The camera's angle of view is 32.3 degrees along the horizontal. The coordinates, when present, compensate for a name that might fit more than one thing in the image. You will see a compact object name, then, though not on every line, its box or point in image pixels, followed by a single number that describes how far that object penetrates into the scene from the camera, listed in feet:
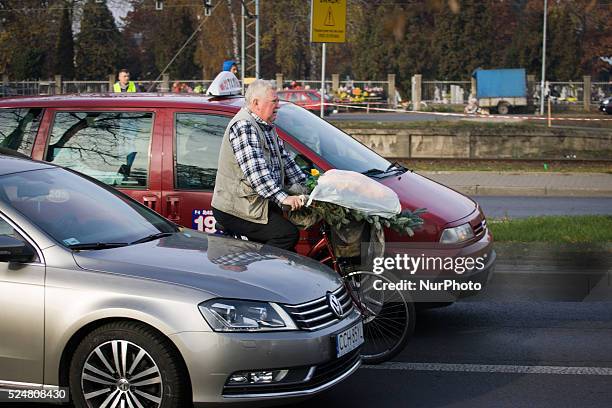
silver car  16.89
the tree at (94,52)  245.86
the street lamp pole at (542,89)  176.24
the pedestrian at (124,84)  50.12
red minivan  25.64
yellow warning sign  57.16
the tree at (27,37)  217.15
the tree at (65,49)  228.84
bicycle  23.30
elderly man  22.88
